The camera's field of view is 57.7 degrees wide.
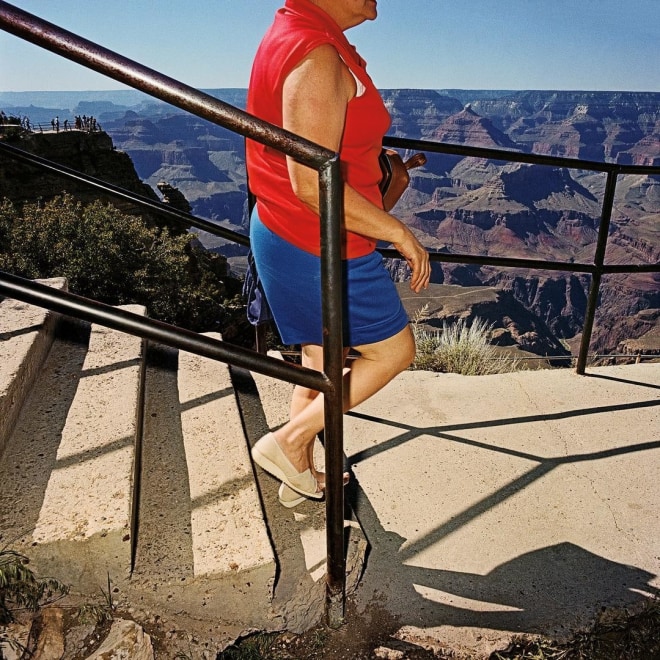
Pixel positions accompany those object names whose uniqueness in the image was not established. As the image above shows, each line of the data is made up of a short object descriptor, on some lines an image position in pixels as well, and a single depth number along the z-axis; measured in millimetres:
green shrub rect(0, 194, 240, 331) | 9914
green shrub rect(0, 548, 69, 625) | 1361
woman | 1261
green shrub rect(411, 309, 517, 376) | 4266
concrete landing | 1641
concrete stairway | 1470
